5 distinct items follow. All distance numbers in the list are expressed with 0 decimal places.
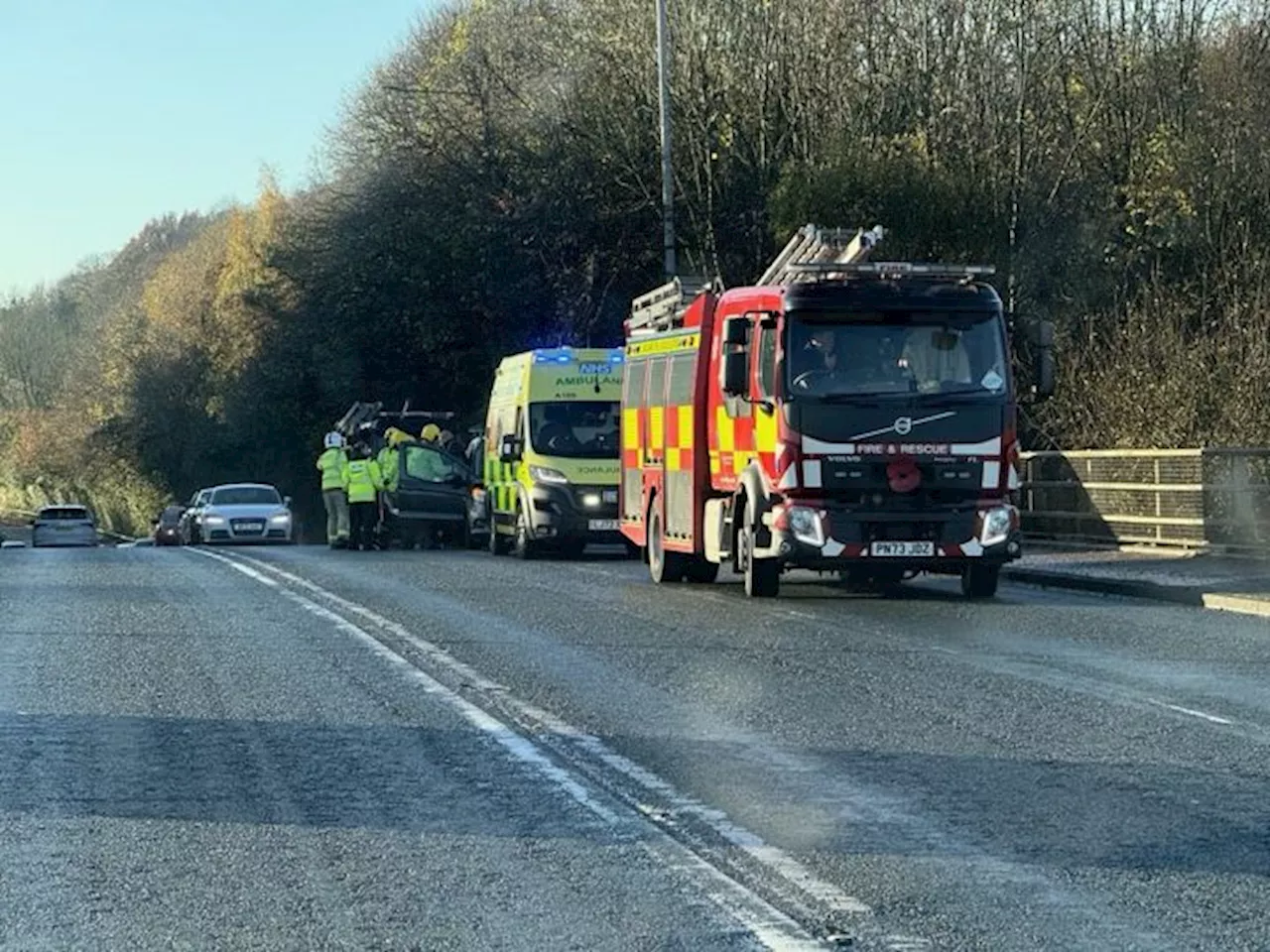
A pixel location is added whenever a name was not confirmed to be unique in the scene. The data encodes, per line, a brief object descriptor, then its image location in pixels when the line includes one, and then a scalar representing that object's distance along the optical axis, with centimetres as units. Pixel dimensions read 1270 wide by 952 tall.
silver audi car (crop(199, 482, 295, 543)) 4741
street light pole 3603
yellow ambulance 3175
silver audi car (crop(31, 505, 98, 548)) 6094
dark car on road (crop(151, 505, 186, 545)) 5972
